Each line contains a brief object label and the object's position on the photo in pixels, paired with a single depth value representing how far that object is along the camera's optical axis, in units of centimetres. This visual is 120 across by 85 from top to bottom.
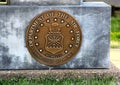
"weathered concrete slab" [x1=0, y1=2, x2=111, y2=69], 474
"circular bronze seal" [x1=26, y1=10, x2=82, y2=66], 475
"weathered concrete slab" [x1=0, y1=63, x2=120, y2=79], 468
